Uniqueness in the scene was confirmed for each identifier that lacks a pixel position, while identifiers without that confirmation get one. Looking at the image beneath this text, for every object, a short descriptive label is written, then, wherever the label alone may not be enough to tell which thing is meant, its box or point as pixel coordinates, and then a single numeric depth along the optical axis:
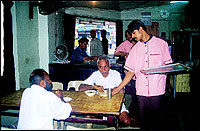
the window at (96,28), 8.76
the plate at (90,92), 3.02
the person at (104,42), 9.30
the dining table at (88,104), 2.41
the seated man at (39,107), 2.11
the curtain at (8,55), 3.88
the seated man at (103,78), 3.61
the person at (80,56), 6.01
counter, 5.71
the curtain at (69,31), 6.90
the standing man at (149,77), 2.86
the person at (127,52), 4.87
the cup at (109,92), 2.87
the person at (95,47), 7.65
